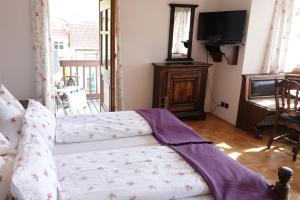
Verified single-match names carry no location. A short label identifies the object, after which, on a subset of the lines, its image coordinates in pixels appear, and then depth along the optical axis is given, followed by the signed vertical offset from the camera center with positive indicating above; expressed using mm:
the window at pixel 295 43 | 4026 +156
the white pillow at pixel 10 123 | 1854 -588
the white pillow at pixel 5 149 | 1460 -613
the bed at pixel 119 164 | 1323 -765
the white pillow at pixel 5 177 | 1177 -625
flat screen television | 3809 +348
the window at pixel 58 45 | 6438 -55
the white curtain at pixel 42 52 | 3258 -128
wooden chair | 2990 -685
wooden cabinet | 3959 -607
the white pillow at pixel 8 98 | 2164 -476
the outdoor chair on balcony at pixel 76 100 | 4480 -967
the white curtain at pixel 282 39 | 3926 +201
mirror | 4094 +259
